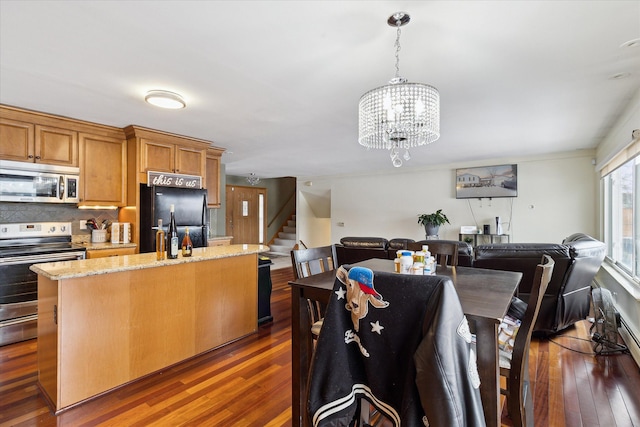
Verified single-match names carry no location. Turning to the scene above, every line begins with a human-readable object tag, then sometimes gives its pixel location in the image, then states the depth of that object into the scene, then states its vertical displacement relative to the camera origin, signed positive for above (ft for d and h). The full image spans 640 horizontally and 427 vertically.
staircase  30.53 -2.52
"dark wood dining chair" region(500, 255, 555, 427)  4.60 -2.20
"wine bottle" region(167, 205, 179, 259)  8.01 -0.72
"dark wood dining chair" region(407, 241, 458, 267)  8.63 -1.00
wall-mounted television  19.20 +2.15
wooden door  29.40 +0.11
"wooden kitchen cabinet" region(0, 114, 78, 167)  10.13 +2.47
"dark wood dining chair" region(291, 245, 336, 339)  6.09 -1.20
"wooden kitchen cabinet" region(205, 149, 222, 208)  16.10 +1.95
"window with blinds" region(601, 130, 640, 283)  10.19 +0.26
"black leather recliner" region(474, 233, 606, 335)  9.26 -1.61
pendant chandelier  6.47 +2.24
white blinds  8.96 +2.13
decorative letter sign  12.58 +1.49
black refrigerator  12.15 +0.15
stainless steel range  9.42 -1.89
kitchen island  6.31 -2.40
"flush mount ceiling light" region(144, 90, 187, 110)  8.71 +3.33
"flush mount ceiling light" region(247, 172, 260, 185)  27.53 +3.25
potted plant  20.97 -0.44
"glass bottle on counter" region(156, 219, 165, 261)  8.04 -0.72
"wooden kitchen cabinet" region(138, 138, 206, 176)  12.56 +2.47
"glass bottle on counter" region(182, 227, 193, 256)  8.35 -0.85
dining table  4.16 -1.47
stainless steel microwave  10.19 +1.12
